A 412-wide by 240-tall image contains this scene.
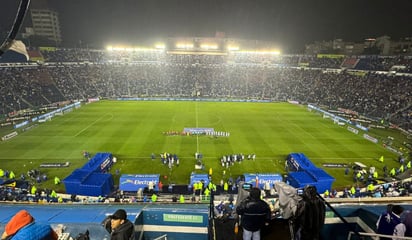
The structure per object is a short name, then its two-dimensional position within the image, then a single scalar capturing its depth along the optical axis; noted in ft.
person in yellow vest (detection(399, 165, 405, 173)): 80.74
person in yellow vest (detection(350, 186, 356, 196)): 65.92
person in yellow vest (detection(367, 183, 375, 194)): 67.00
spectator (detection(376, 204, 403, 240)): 16.85
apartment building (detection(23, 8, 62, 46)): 424.46
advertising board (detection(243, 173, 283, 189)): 69.10
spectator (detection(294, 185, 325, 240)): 15.88
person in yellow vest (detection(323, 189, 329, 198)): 63.16
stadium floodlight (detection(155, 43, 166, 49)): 311.47
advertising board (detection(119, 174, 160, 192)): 68.54
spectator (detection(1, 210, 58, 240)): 9.91
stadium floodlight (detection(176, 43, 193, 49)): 307.58
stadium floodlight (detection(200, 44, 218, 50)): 305.32
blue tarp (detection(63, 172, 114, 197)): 63.62
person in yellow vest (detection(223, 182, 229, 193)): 66.69
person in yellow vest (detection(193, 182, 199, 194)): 67.00
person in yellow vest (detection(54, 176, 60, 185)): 71.22
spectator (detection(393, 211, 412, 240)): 16.17
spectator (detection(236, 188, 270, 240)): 16.65
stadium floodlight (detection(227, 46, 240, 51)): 309.83
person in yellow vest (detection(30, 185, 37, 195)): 63.46
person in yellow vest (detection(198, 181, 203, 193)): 66.90
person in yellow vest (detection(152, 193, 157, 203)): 61.04
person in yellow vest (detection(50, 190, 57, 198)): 61.96
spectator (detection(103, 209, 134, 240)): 13.87
